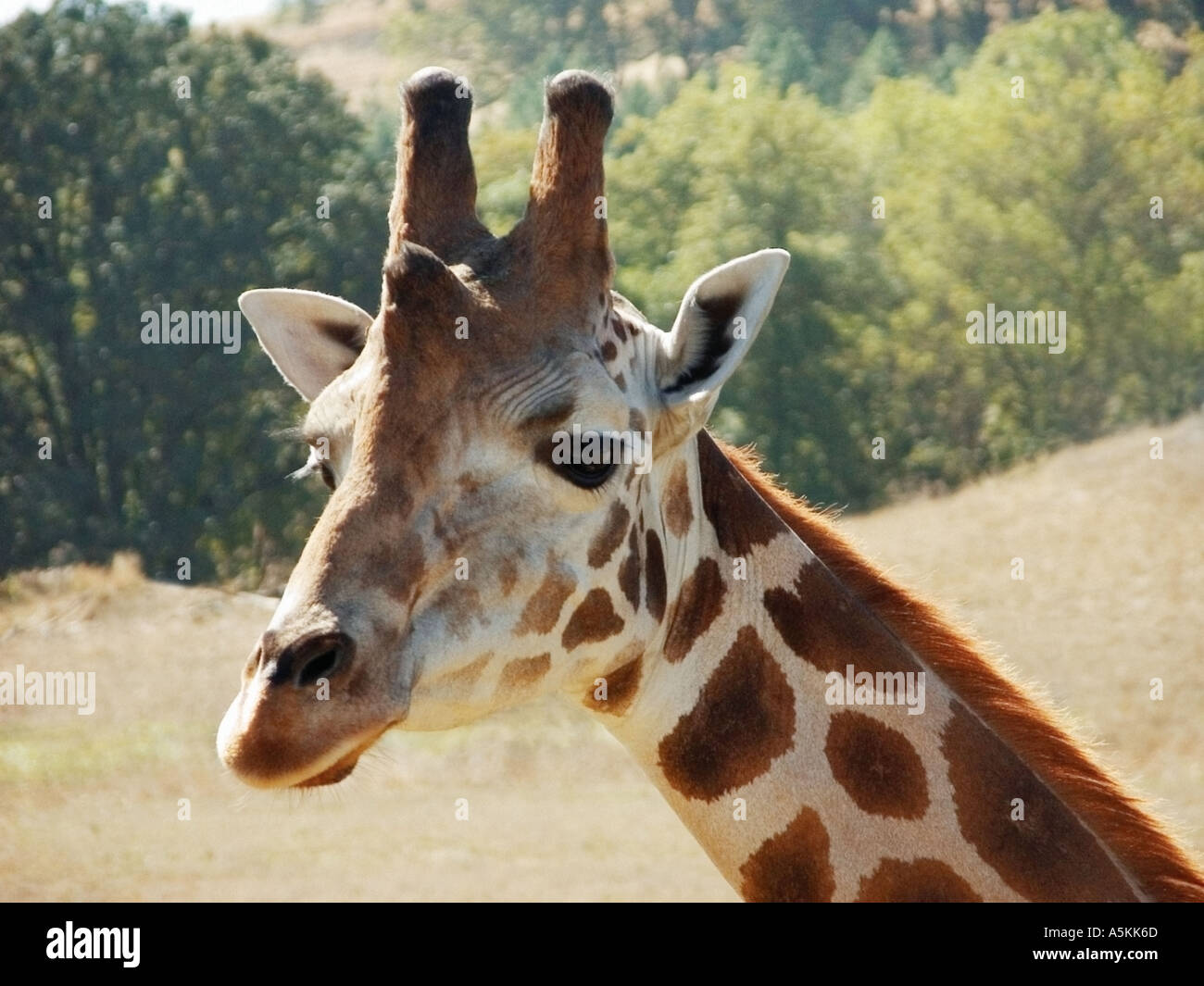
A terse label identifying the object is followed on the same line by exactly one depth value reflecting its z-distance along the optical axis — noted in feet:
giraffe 13.47
